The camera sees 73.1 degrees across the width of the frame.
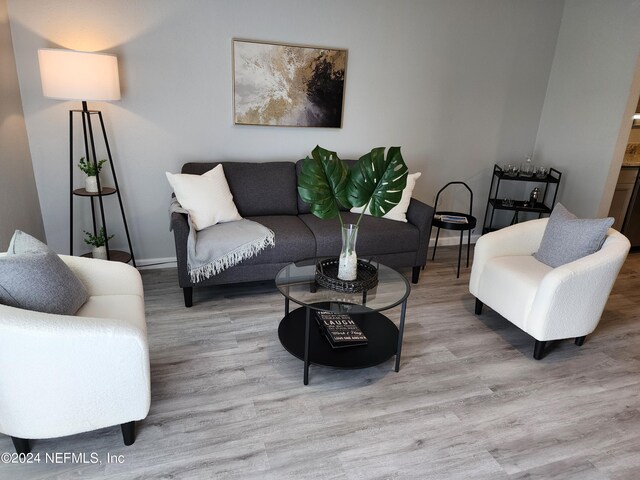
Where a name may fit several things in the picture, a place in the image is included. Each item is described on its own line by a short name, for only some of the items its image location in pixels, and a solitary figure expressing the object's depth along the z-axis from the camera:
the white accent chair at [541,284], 2.32
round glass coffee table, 2.13
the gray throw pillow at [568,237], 2.49
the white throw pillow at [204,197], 3.01
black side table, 3.46
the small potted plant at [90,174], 2.98
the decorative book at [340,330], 2.31
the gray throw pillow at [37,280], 1.61
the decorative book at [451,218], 3.54
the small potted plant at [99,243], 3.10
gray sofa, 2.98
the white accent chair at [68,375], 1.47
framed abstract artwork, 3.35
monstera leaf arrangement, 2.17
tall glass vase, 2.22
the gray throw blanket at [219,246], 2.81
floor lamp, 2.54
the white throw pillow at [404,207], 3.46
